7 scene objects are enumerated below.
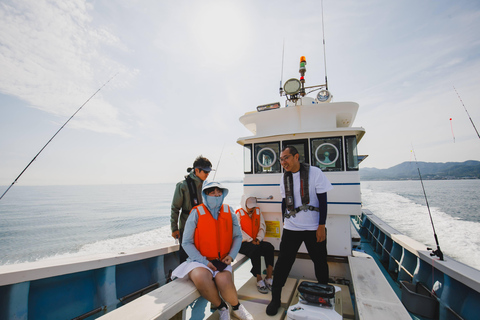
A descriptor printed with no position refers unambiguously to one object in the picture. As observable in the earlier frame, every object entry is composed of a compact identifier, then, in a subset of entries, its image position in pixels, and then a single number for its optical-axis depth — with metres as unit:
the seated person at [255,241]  3.24
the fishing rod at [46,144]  2.58
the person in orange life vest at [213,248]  2.26
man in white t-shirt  2.69
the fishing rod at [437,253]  3.07
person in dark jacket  3.21
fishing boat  2.17
